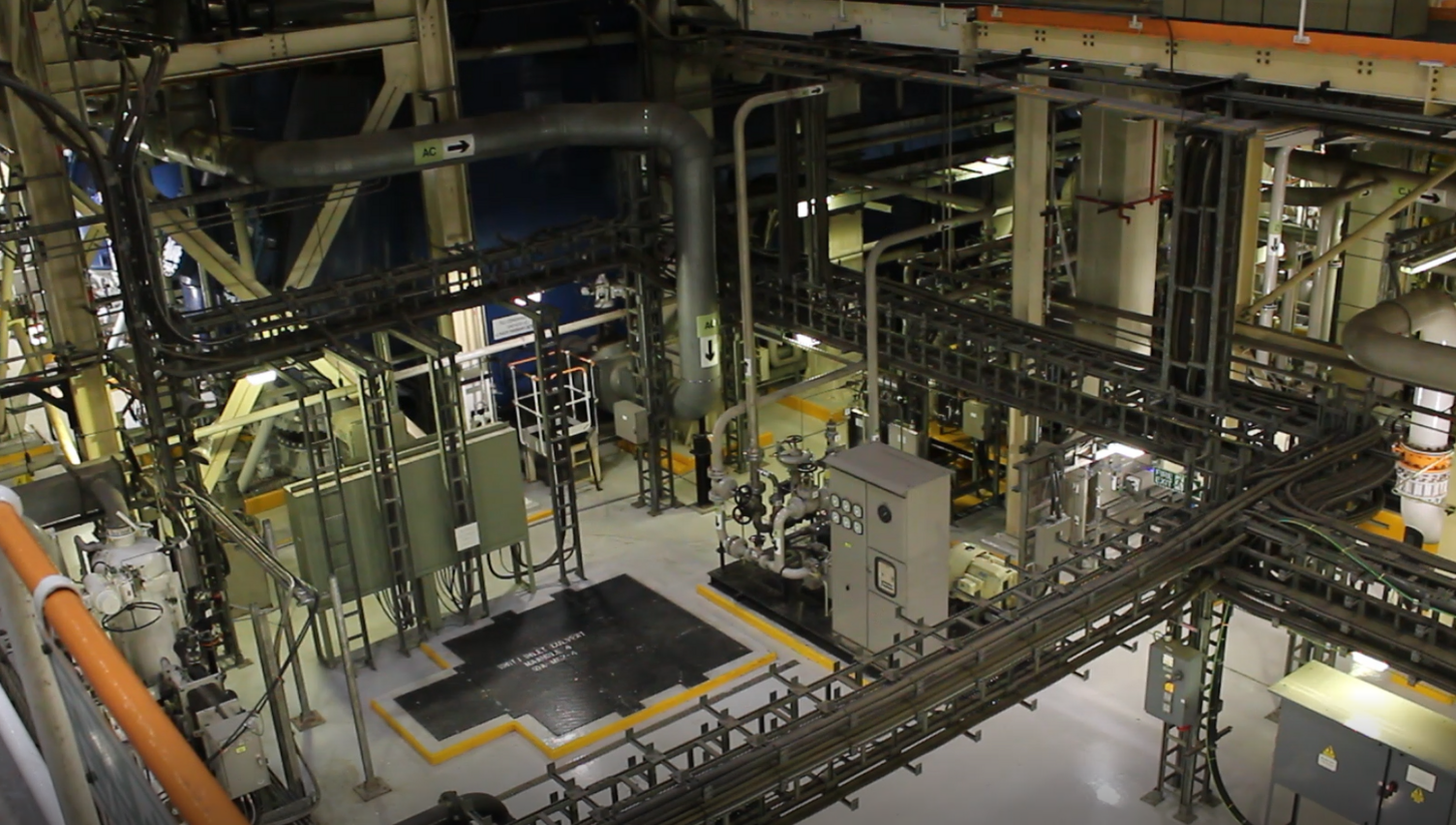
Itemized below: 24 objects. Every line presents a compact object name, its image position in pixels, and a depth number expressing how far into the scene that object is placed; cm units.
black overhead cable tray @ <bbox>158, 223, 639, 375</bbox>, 1318
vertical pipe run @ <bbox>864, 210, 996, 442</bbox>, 1396
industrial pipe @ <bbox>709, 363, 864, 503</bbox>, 1490
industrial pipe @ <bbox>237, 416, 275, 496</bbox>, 1548
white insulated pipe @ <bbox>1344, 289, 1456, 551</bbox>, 1084
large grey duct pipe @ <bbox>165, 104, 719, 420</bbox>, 1336
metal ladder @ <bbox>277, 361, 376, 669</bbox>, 1327
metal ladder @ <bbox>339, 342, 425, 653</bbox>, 1333
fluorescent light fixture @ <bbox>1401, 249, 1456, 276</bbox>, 1315
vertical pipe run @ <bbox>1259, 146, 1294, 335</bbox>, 1207
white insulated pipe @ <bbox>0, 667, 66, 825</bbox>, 276
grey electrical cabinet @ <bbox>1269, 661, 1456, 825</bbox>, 968
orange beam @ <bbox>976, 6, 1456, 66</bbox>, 961
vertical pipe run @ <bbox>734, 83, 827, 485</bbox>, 1422
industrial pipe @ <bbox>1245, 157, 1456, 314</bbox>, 1227
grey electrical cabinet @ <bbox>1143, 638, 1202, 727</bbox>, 1063
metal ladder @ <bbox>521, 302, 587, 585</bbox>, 1448
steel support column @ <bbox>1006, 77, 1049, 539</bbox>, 1388
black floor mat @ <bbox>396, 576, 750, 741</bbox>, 1323
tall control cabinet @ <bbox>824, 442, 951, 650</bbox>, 1238
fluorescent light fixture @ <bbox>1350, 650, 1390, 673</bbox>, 1238
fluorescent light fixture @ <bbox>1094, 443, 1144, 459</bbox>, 1409
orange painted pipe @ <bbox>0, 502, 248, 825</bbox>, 211
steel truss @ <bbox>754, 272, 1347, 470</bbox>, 1153
